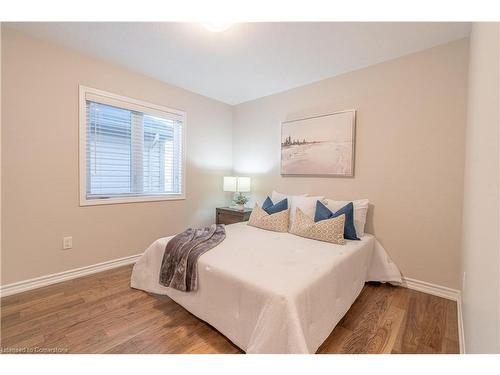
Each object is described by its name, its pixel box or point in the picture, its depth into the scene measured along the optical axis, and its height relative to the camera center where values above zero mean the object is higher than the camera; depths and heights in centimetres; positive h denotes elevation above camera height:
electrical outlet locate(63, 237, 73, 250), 222 -69
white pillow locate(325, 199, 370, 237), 223 -29
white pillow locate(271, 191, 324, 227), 250 -26
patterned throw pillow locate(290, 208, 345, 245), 203 -46
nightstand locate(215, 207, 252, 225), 319 -53
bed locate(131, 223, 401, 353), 111 -68
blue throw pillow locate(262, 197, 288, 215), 266 -31
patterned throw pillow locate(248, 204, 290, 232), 244 -45
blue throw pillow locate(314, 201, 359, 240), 214 -34
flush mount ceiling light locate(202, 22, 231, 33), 173 +130
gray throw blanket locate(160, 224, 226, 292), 159 -62
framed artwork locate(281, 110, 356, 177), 255 +50
